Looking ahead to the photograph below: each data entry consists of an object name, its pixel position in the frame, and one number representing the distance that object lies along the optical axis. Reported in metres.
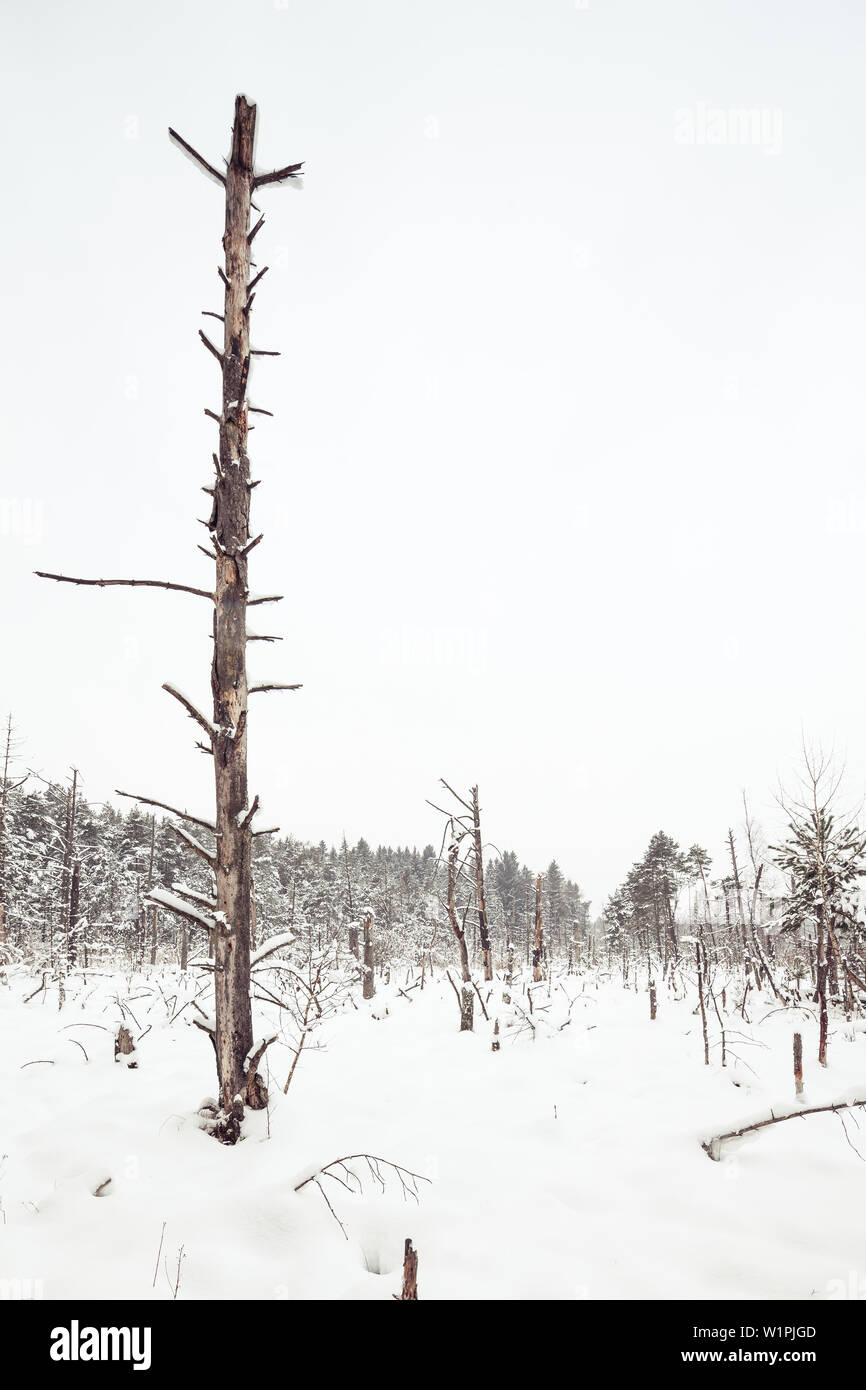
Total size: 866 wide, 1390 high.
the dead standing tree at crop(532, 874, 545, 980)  12.09
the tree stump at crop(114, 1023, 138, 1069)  6.03
